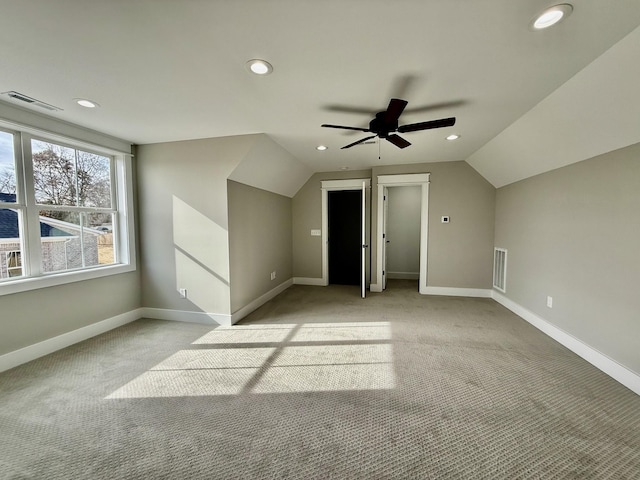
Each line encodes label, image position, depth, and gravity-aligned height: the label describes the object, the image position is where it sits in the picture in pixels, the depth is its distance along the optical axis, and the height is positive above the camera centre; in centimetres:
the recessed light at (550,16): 128 +110
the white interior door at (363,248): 438 -40
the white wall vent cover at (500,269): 411 -73
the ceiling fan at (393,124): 206 +95
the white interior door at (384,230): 496 -8
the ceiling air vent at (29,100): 212 +112
